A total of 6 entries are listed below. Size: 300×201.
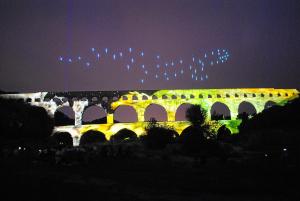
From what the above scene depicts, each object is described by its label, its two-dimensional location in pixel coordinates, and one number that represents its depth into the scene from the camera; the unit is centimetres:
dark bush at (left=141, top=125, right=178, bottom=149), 2855
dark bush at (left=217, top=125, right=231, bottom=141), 4096
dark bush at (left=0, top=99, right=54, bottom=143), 3956
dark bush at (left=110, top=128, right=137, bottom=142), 5284
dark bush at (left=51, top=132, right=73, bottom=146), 4766
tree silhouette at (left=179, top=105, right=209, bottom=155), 2023
